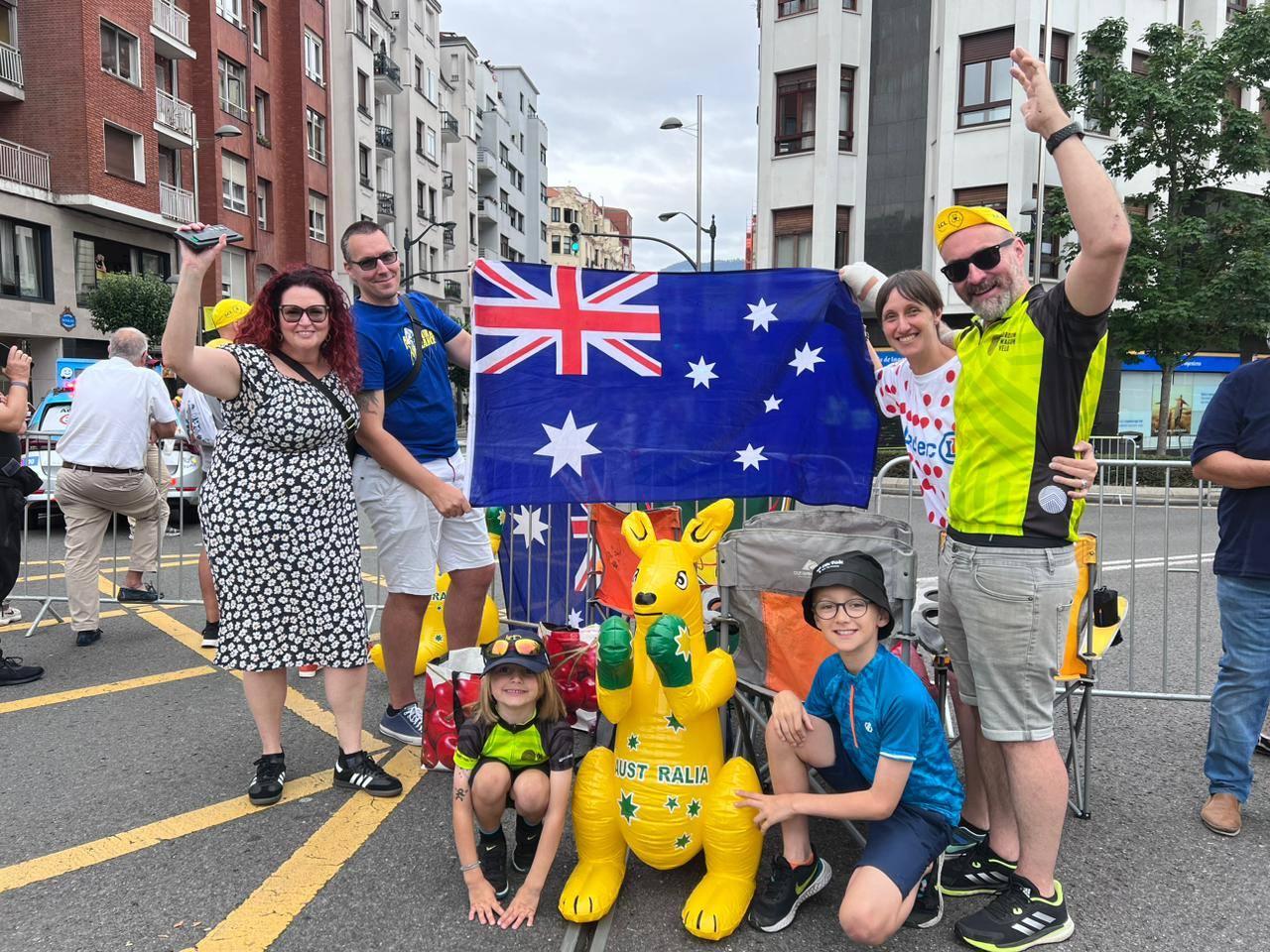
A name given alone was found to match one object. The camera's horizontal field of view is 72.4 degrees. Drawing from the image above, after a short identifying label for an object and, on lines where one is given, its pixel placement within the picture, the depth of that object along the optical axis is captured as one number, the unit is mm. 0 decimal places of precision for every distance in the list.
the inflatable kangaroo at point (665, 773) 2623
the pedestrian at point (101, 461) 5699
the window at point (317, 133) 35719
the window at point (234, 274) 30312
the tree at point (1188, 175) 16844
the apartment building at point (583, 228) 98000
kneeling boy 2498
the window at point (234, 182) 30844
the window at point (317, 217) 36125
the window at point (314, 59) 35469
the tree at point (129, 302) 22875
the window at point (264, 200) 33094
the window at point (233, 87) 31219
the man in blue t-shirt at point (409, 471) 3701
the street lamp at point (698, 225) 26859
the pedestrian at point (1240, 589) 3223
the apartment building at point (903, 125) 22500
